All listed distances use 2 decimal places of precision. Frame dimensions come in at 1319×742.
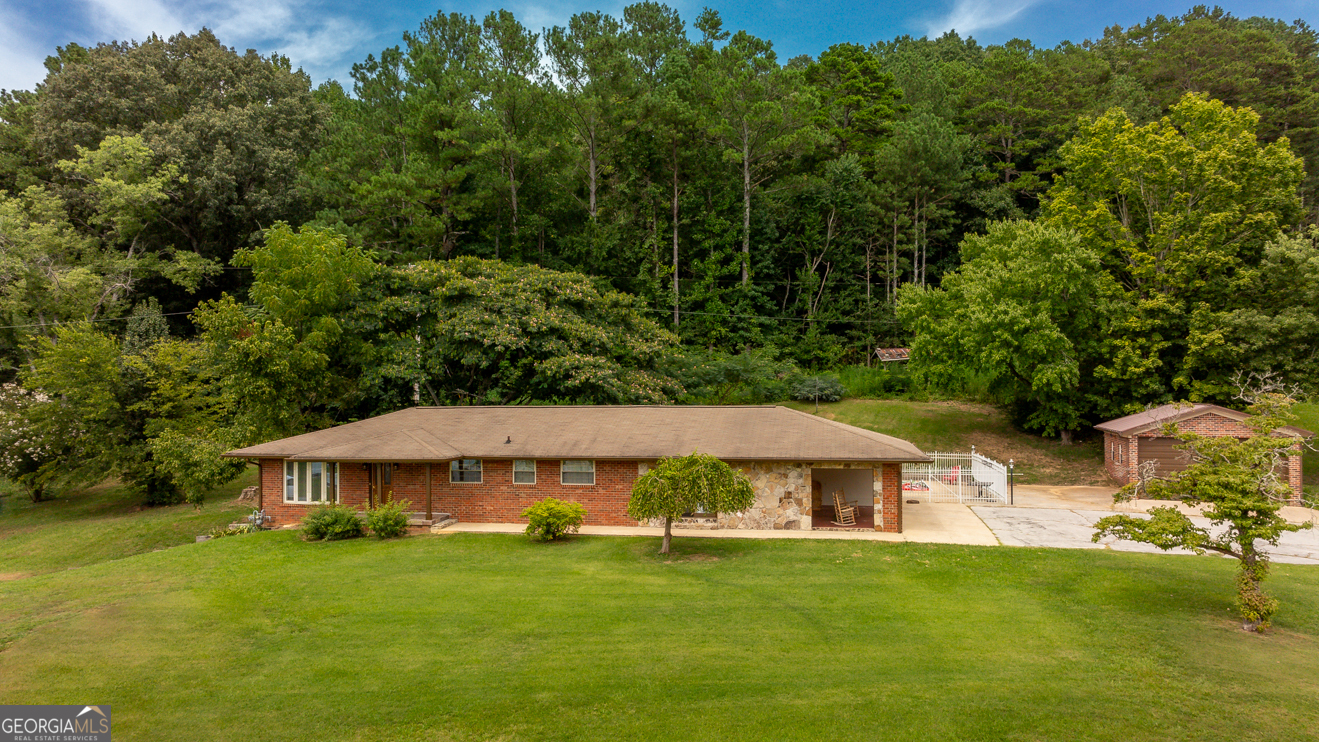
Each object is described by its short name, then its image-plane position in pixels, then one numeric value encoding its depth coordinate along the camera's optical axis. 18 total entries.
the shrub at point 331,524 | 17.12
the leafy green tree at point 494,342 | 25.91
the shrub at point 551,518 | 16.61
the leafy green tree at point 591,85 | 39.34
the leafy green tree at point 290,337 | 22.66
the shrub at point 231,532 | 18.91
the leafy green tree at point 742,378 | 35.50
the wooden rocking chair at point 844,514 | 18.08
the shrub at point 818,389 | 37.41
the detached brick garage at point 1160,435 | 21.42
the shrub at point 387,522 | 17.19
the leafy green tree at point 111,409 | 24.73
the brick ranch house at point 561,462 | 17.64
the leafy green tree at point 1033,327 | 25.56
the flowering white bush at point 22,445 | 25.19
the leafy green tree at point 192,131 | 38.09
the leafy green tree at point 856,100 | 48.44
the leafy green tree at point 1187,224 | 25.25
